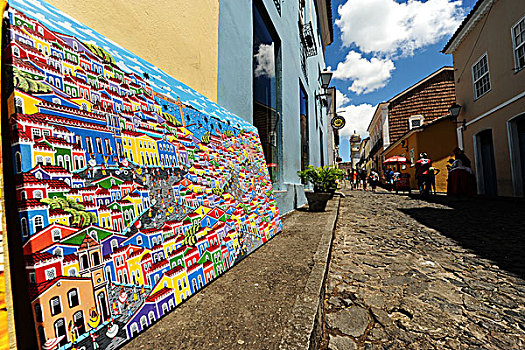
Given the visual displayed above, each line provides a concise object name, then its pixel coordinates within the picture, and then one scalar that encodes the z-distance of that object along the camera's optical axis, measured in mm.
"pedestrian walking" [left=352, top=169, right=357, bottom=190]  20706
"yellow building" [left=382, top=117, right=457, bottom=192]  14203
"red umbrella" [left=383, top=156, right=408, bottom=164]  14709
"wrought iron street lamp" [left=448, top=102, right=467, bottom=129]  11359
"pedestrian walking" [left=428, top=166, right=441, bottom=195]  9766
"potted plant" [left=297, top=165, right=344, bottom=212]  5777
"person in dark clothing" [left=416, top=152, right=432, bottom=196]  9870
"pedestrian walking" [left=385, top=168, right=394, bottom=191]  16359
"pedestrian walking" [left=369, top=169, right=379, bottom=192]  19047
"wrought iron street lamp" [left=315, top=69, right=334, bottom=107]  10272
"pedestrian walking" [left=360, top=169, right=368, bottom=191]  17572
